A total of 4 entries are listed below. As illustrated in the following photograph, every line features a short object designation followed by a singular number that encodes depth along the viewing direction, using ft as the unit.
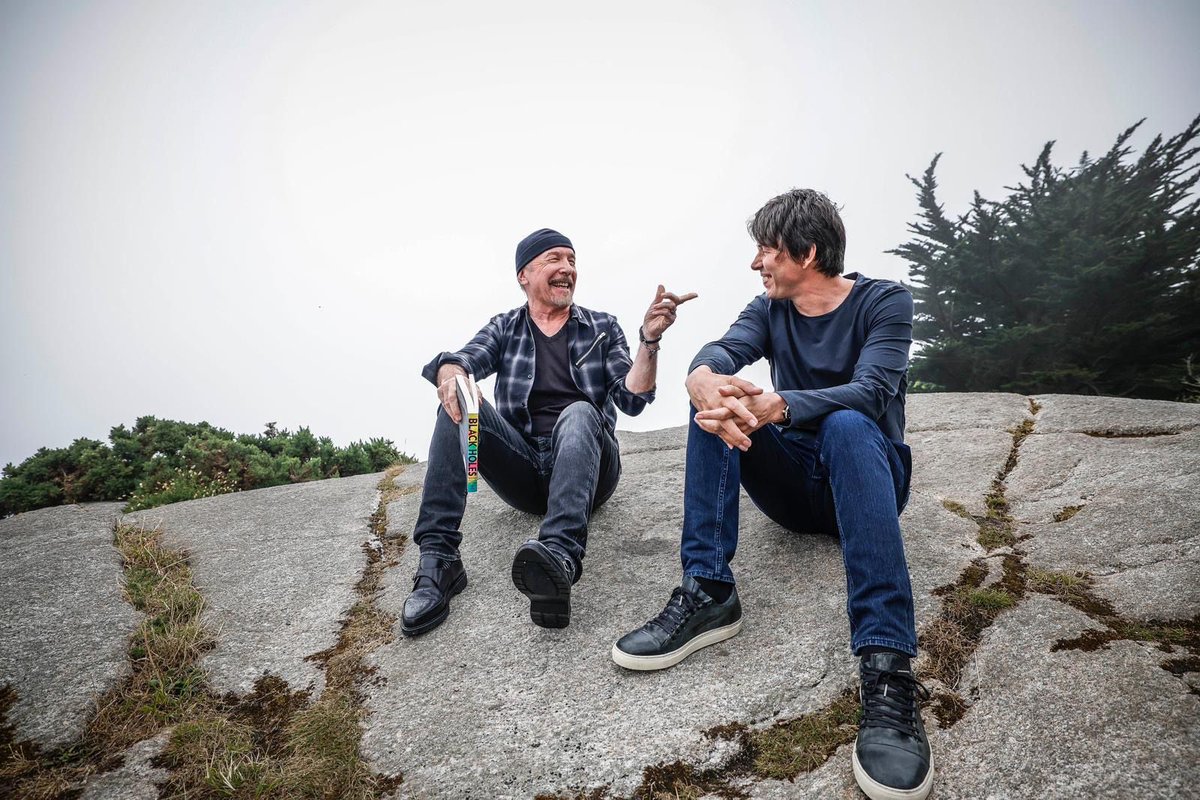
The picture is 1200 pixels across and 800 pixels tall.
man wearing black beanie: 9.99
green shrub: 22.13
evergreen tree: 34.45
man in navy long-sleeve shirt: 6.98
